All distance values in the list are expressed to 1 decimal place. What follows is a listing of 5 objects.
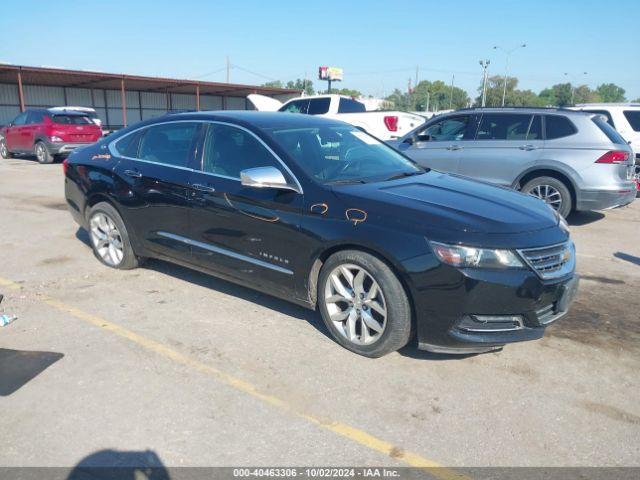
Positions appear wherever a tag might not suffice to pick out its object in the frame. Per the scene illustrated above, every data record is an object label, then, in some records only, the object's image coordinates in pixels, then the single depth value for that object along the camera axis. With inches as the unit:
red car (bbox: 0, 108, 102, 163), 634.8
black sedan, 134.1
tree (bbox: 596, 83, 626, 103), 6245.1
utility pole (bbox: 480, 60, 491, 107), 2121.8
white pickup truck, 536.1
